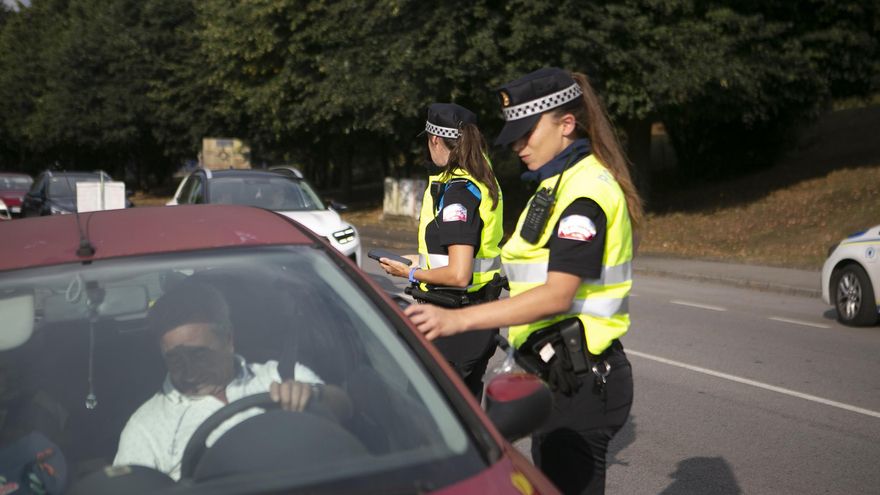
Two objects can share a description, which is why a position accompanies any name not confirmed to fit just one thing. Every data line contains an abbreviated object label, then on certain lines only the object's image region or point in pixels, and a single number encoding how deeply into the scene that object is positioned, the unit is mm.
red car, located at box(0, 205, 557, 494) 2352
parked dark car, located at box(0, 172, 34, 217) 28142
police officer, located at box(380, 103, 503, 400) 4191
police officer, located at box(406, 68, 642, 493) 2959
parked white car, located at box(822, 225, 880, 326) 11125
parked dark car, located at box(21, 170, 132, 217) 20969
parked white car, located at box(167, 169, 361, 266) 12984
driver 2604
